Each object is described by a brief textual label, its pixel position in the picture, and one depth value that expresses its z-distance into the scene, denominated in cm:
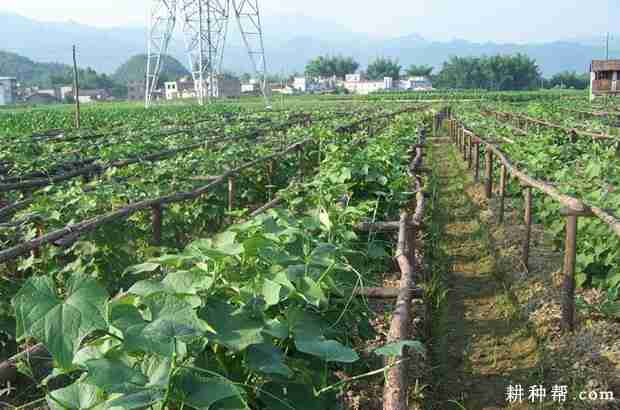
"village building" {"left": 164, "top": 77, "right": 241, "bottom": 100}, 10206
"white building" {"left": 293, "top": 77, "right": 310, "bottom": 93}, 13420
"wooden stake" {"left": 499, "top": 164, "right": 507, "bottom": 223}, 819
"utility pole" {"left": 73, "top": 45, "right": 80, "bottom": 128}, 2188
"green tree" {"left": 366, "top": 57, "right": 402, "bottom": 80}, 12988
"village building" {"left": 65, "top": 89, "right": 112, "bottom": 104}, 10714
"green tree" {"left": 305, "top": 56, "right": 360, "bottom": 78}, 12769
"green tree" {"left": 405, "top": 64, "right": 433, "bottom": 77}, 12812
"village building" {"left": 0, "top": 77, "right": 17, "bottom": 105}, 9189
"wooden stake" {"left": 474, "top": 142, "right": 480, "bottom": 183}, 1223
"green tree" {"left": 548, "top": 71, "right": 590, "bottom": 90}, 10378
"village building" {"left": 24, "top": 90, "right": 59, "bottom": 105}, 9968
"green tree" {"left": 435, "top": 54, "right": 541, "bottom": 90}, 9681
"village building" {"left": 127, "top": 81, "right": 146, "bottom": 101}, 12064
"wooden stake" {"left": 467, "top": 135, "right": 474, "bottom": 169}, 1413
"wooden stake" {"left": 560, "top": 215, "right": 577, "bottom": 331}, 472
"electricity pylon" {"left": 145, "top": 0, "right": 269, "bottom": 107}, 4900
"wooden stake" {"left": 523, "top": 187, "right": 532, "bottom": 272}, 632
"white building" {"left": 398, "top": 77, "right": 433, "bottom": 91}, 13000
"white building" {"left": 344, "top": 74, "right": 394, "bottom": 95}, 12138
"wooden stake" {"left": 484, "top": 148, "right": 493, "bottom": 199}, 1012
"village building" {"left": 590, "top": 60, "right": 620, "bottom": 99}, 4266
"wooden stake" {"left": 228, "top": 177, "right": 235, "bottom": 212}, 720
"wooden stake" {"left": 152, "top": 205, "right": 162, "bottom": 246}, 532
